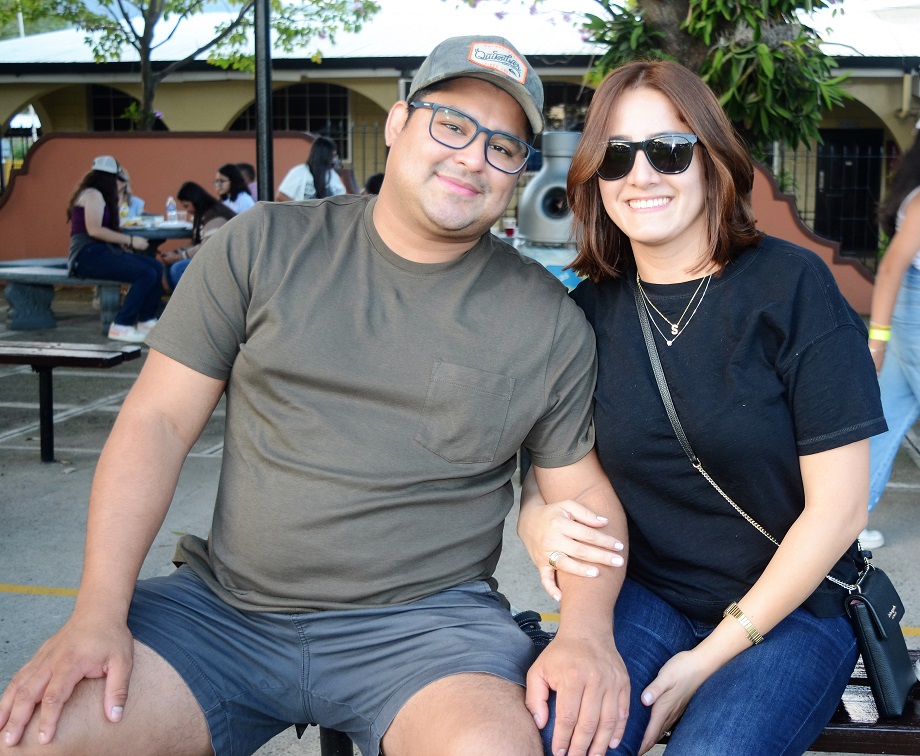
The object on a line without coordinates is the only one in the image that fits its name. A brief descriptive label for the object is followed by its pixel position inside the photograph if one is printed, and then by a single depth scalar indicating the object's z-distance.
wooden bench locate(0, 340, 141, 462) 5.48
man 2.12
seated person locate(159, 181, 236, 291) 10.16
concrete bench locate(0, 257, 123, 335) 10.19
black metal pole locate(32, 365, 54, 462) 5.66
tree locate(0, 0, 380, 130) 15.24
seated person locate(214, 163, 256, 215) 11.21
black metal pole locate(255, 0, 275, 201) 6.38
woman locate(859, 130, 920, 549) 3.77
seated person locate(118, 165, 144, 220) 11.88
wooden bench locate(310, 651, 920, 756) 2.16
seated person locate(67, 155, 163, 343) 9.88
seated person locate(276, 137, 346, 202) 9.74
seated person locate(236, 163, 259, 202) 12.35
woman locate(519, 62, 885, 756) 2.12
